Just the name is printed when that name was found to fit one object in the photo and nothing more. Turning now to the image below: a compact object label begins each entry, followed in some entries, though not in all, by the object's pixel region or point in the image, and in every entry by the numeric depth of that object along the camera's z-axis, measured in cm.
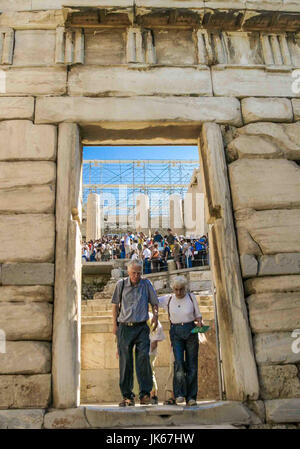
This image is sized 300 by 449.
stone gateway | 419
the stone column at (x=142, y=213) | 2600
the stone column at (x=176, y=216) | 2337
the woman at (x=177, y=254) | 1334
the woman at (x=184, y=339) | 457
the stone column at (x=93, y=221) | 2461
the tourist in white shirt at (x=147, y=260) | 1390
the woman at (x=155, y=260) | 1384
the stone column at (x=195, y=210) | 2081
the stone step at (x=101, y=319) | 666
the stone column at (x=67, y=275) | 418
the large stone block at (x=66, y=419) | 390
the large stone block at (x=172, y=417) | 393
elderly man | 450
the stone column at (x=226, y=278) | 428
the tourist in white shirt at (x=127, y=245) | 1601
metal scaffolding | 3052
